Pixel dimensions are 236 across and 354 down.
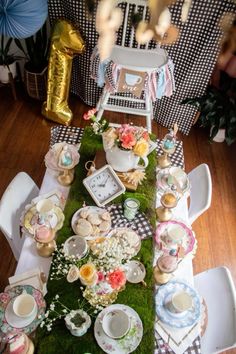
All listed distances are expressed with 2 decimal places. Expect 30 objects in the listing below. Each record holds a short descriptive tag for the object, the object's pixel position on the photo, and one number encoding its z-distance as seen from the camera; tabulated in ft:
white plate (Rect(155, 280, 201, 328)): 5.07
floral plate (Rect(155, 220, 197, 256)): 5.83
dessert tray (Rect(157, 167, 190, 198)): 6.64
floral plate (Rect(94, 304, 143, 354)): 4.69
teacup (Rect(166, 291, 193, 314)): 5.08
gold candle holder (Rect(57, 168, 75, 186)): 6.53
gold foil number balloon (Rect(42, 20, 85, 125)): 8.91
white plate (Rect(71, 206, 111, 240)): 5.79
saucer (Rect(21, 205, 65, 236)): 5.74
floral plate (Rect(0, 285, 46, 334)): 4.83
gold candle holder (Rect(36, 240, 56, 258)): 5.52
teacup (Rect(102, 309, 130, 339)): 4.76
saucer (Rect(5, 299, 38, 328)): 4.85
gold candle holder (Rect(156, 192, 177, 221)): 6.08
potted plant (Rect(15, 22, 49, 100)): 10.19
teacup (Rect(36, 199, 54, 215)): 5.92
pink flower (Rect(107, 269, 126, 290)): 4.91
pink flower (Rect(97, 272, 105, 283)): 5.19
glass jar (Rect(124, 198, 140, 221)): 6.04
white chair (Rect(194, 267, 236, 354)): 5.24
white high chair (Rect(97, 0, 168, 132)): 8.23
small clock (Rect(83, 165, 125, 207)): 6.18
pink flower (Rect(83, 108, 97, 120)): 6.30
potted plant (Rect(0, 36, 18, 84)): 10.37
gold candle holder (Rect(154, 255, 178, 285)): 5.29
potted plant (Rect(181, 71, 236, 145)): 9.79
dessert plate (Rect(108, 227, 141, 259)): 5.56
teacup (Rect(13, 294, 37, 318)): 4.85
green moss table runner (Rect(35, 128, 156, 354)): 4.70
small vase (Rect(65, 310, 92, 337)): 4.69
